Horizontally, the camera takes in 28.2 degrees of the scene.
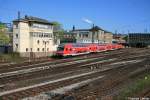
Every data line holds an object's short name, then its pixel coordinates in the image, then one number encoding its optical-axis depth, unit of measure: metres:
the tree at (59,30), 123.75
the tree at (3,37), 79.31
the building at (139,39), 114.72
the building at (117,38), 186.55
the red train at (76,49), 52.94
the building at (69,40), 101.13
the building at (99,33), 148.91
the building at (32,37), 62.66
